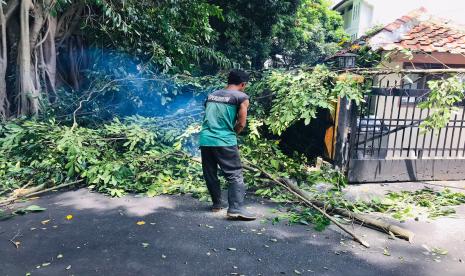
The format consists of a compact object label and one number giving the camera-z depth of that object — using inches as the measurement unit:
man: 161.9
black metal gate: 224.8
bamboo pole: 149.5
